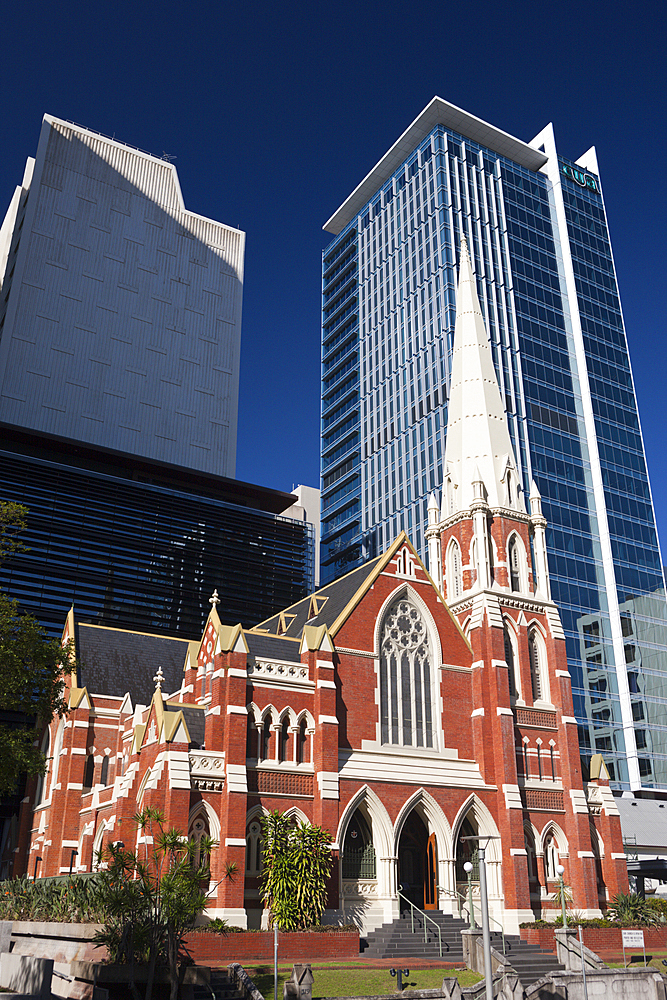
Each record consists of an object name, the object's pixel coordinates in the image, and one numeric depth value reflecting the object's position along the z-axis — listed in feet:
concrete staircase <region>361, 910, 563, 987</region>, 105.29
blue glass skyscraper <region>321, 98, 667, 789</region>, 251.60
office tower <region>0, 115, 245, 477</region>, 268.21
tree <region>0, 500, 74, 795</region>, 87.81
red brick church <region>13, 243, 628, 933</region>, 113.70
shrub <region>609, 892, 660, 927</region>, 126.72
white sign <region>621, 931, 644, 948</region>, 108.64
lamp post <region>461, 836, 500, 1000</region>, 69.21
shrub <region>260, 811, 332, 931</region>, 102.32
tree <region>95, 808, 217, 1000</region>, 73.82
